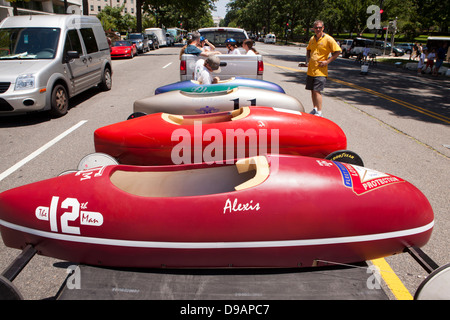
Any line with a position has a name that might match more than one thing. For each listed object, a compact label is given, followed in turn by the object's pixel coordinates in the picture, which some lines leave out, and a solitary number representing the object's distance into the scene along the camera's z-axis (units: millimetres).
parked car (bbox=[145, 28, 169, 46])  41969
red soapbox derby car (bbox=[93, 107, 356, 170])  4199
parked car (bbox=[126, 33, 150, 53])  30048
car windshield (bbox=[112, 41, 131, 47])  25125
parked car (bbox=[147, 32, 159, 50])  35700
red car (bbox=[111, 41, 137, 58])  24484
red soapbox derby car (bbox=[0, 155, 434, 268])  2402
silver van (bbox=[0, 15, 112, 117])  6871
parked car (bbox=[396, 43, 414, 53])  38406
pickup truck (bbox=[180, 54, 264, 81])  8820
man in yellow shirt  7125
